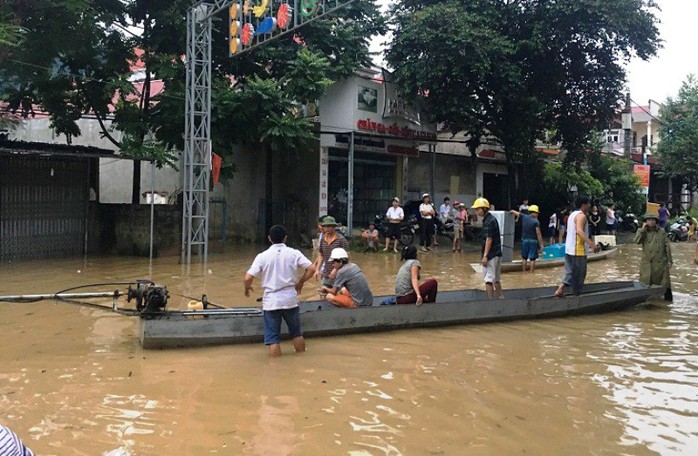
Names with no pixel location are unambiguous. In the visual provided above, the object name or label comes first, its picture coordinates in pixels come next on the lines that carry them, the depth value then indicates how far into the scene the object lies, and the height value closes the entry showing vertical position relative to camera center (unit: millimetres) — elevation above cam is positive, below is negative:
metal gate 15219 +102
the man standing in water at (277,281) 6828 -741
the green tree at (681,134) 34094 +4972
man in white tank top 9414 -459
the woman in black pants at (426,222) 19328 -166
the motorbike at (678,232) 27234 -487
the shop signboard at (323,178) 20641 +1252
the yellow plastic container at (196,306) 7902 -1223
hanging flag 15609 +1249
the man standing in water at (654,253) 10922 -585
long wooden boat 7129 -1318
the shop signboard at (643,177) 31319 +2236
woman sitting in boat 8312 -961
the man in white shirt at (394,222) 18828 -174
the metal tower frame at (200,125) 15141 +2222
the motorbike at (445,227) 21500 -343
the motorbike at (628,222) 30469 -93
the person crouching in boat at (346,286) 8312 -959
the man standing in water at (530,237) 14414 -446
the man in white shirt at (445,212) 21719 +181
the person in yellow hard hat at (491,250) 9609 -505
